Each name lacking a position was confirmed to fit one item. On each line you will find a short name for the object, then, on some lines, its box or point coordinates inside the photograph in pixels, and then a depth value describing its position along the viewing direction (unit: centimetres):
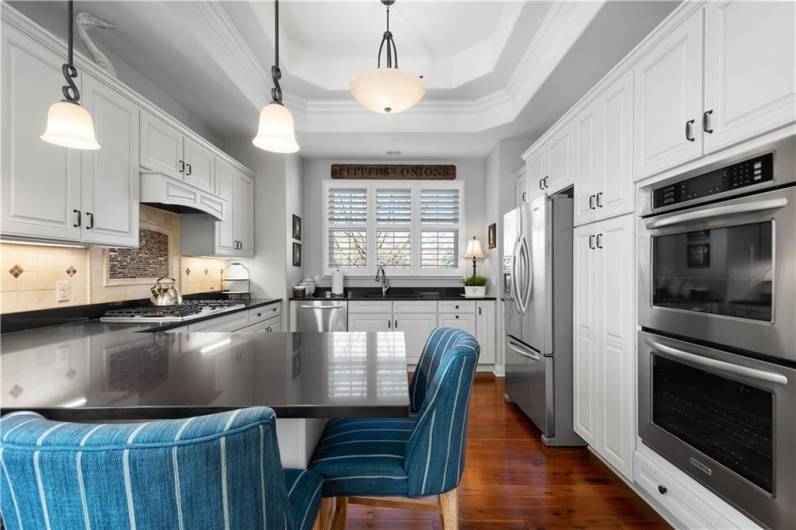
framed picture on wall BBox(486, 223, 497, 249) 437
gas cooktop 225
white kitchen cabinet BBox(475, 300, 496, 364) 432
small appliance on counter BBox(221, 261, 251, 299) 408
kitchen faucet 474
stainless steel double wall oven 112
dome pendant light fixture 175
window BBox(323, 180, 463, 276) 493
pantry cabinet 191
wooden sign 490
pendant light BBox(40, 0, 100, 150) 129
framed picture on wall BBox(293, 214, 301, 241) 456
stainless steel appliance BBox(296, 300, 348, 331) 425
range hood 244
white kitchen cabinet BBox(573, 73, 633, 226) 193
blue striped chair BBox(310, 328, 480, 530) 110
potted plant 445
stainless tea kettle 274
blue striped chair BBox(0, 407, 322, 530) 50
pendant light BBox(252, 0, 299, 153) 152
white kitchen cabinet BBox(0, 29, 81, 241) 156
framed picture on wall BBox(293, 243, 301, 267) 460
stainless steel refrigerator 258
